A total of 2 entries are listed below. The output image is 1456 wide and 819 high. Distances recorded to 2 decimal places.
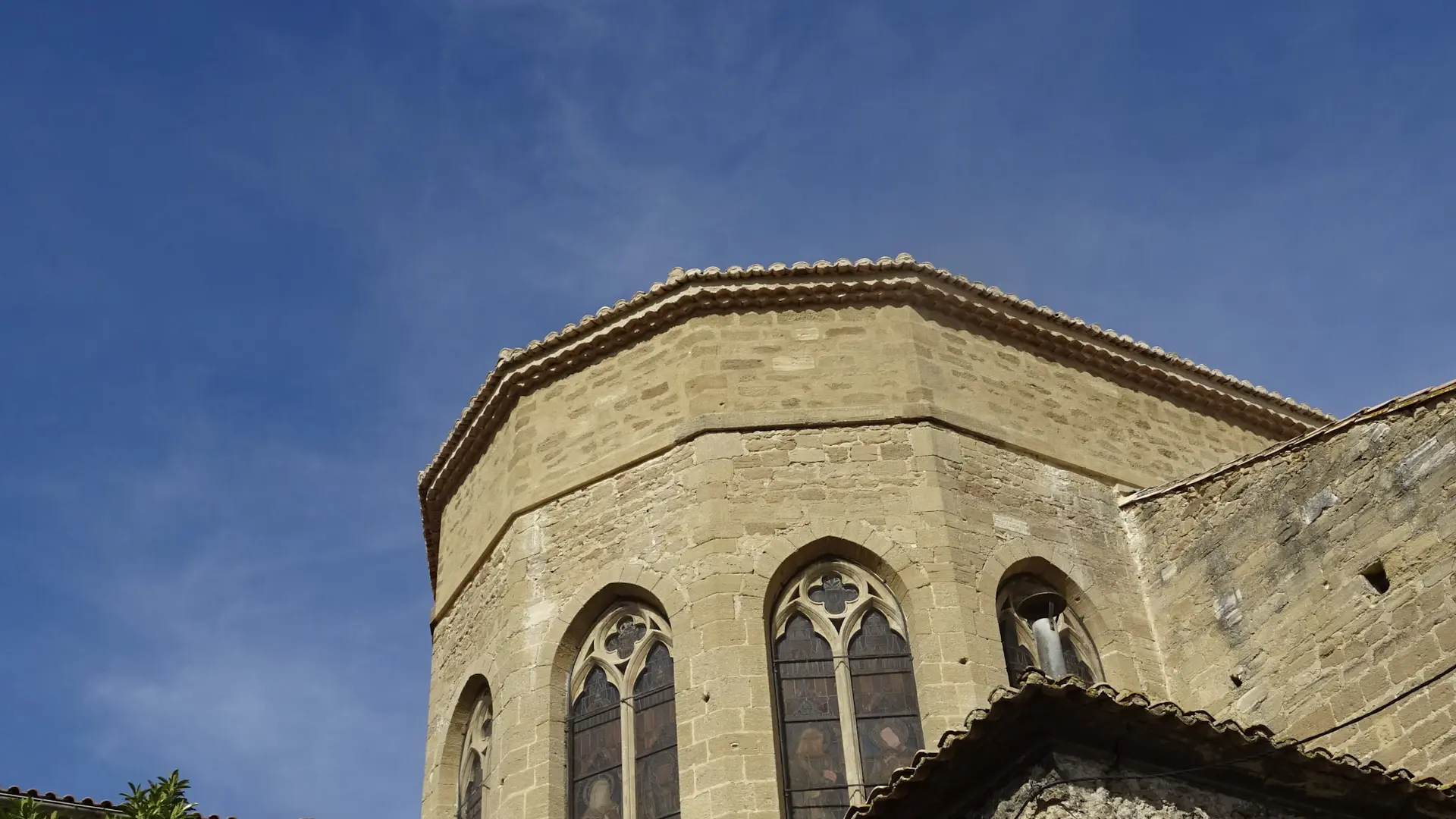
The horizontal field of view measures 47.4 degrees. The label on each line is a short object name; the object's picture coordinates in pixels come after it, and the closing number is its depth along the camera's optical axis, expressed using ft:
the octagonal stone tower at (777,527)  34.24
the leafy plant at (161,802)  24.93
